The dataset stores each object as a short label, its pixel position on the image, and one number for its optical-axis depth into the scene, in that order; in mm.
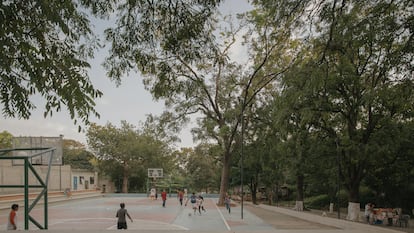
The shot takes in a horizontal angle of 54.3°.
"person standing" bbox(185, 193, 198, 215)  25781
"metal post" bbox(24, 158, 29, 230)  8455
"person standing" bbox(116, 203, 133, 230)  13091
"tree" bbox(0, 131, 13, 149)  51269
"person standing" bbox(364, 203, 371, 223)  21242
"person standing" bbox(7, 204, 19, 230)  10317
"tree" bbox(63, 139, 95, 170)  71188
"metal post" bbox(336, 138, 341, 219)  21944
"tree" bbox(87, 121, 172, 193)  61531
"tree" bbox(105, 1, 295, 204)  7191
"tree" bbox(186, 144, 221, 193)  61991
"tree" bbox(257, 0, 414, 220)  10070
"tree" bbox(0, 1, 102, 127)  5980
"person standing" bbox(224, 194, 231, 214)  28447
